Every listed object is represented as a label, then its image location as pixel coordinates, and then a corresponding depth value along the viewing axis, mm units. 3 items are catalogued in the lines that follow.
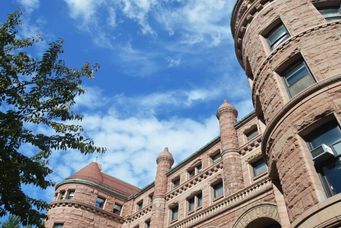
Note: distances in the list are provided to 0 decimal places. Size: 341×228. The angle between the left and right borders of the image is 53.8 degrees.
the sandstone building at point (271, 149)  8734
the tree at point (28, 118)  9680
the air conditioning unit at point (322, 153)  8461
